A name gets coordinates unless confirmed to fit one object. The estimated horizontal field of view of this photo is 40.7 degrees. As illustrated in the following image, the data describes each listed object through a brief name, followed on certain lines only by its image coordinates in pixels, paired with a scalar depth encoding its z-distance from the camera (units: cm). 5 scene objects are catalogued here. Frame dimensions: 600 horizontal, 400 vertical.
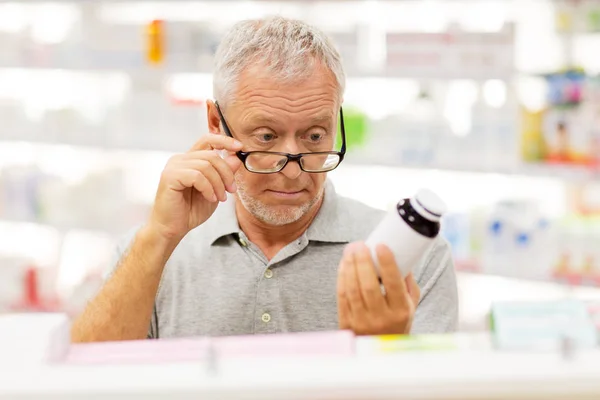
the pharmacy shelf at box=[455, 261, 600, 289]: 346
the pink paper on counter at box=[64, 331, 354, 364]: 79
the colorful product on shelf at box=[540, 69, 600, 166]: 339
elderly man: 166
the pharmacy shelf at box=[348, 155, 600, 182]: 336
